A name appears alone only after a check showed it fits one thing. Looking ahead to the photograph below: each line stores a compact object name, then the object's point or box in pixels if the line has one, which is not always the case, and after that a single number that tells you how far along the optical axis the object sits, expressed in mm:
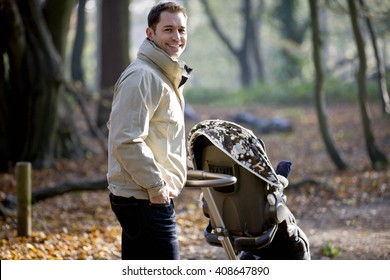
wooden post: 15180
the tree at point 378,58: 28187
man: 7898
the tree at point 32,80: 24344
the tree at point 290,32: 59000
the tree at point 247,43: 68437
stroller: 9000
